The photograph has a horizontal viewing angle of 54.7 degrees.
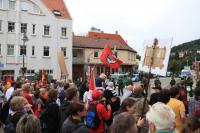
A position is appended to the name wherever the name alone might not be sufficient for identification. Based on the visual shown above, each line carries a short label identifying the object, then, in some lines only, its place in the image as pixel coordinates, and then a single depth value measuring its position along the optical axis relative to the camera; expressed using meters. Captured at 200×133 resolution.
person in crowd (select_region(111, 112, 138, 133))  2.24
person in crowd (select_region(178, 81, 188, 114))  4.70
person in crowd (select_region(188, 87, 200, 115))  4.32
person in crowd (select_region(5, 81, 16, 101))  6.30
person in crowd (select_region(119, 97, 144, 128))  3.47
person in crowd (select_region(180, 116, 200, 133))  2.42
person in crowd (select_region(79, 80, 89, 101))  7.70
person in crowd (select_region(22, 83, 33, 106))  5.15
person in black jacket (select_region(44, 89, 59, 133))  4.02
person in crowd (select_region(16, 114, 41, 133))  2.50
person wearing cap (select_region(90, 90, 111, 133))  3.88
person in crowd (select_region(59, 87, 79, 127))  3.86
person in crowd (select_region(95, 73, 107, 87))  6.18
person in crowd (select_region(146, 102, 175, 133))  2.22
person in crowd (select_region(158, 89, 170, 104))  3.62
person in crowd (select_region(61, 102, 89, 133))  2.98
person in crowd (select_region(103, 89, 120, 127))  4.60
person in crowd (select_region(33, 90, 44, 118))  4.85
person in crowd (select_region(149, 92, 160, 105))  4.62
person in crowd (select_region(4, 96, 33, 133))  3.28
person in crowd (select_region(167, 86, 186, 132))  3.56
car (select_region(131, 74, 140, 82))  31.00
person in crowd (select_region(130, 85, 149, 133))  3.31
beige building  32.78
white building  25.94
